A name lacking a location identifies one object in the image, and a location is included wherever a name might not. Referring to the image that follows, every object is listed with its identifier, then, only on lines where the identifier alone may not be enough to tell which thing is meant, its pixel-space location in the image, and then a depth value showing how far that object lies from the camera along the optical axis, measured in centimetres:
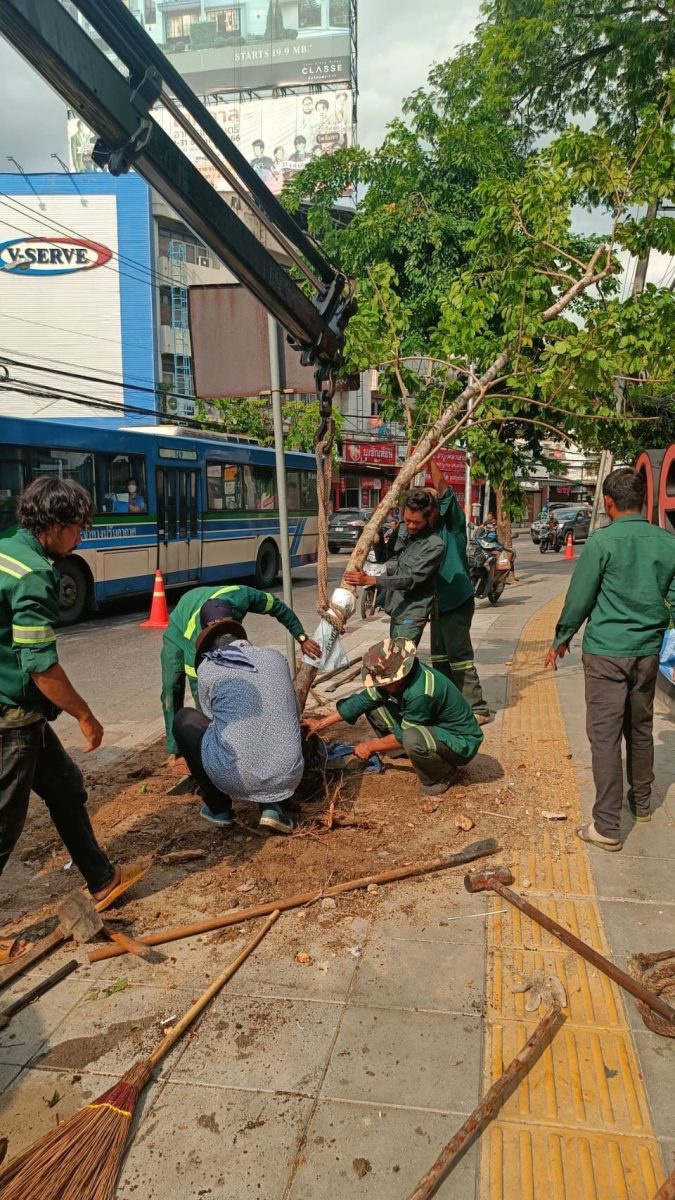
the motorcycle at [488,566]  1388
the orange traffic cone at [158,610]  1165
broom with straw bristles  196
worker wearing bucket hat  447
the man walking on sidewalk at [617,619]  388
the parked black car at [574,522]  3372
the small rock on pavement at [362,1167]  203
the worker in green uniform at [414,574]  531
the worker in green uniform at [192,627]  429
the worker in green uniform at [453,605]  579
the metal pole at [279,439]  484
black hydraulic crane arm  230
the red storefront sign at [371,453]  3881
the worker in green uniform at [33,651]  282
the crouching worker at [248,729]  370
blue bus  1140
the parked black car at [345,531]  2690
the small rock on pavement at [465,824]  415
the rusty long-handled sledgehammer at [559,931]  261
